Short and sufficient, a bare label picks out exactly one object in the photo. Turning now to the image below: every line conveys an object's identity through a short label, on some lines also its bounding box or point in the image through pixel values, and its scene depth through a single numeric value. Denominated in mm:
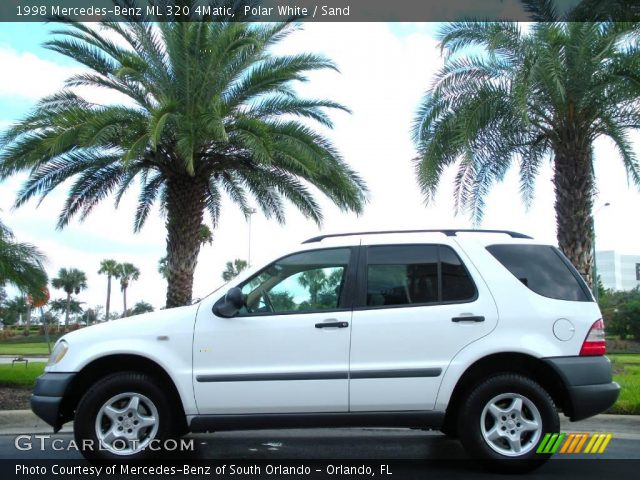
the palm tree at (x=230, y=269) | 62731
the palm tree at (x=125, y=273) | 87438
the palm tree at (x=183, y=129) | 12719
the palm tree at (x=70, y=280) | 92750
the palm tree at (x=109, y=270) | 87000
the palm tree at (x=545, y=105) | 11648
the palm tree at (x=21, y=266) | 12219
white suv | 5504
